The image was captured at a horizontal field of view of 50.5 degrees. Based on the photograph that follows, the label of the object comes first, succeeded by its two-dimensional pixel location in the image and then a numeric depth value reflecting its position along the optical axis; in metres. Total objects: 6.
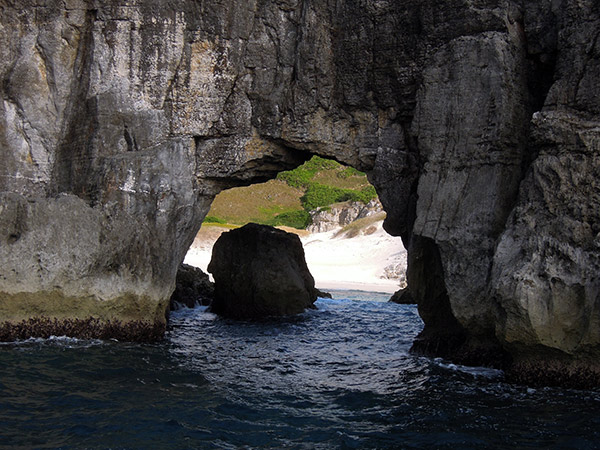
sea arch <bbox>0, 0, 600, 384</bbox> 11.80
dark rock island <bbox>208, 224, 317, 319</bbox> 21.14
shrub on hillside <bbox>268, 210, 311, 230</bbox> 54.08
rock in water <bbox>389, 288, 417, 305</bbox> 27.16
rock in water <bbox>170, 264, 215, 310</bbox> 24.44
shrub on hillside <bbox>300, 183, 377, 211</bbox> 53.56
